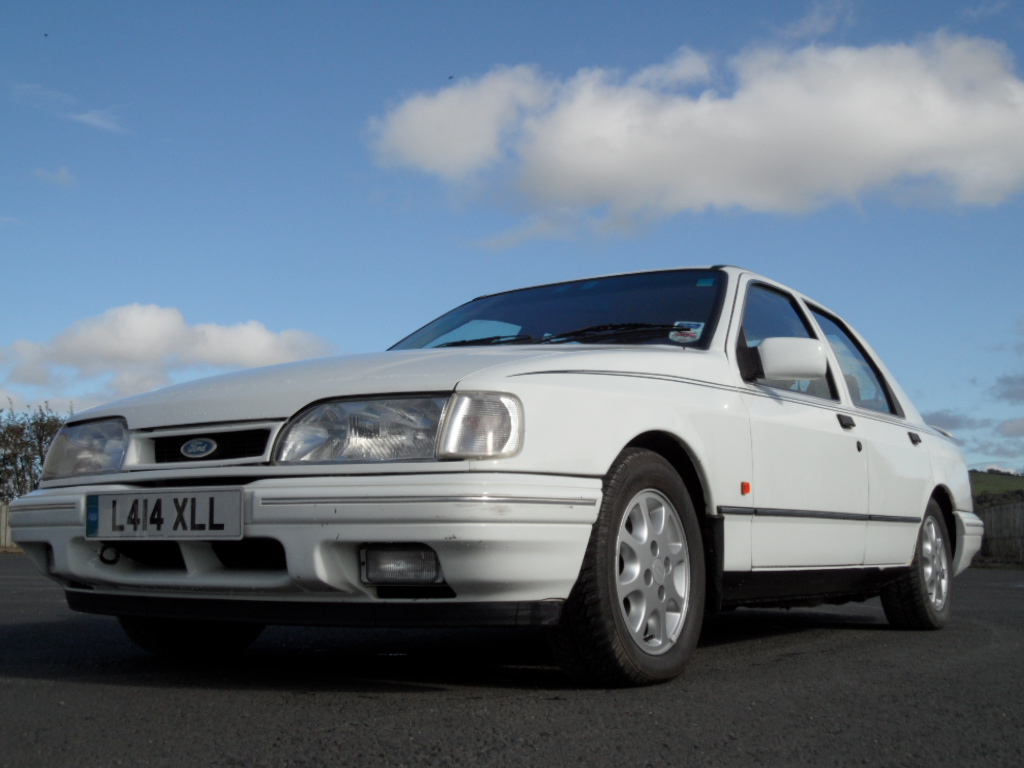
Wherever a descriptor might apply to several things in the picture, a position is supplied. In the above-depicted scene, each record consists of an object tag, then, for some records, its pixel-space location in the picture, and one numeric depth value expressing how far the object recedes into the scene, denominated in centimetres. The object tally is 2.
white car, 309
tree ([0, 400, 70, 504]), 3297
